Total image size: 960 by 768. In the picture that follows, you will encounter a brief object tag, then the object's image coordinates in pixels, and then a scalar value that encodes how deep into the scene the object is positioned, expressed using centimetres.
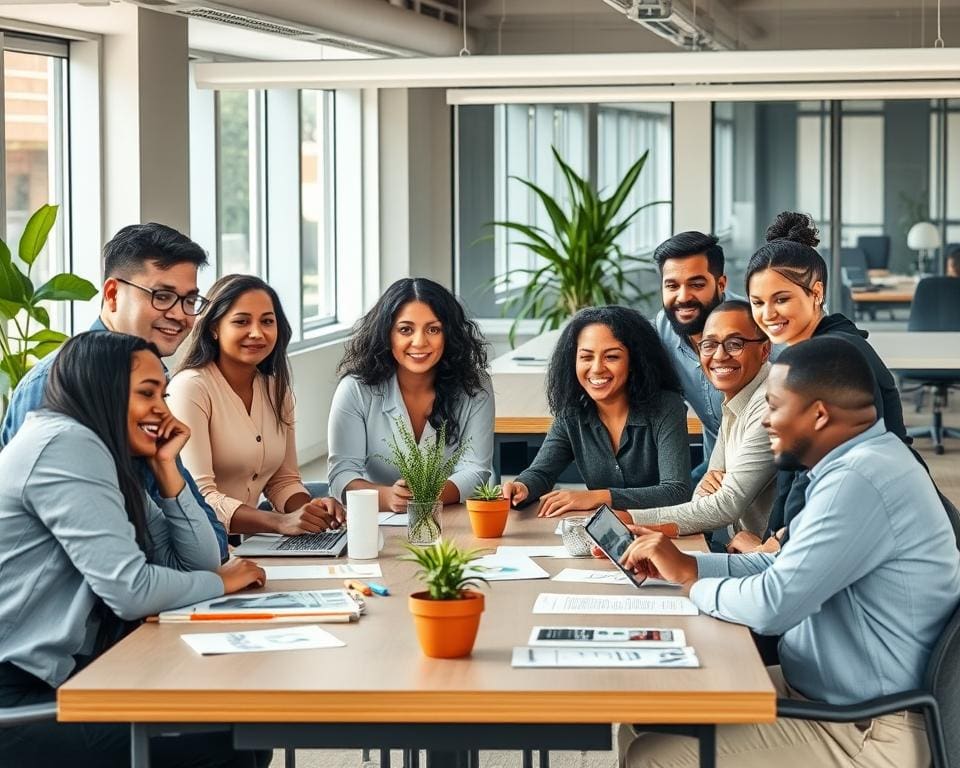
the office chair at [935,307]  929
